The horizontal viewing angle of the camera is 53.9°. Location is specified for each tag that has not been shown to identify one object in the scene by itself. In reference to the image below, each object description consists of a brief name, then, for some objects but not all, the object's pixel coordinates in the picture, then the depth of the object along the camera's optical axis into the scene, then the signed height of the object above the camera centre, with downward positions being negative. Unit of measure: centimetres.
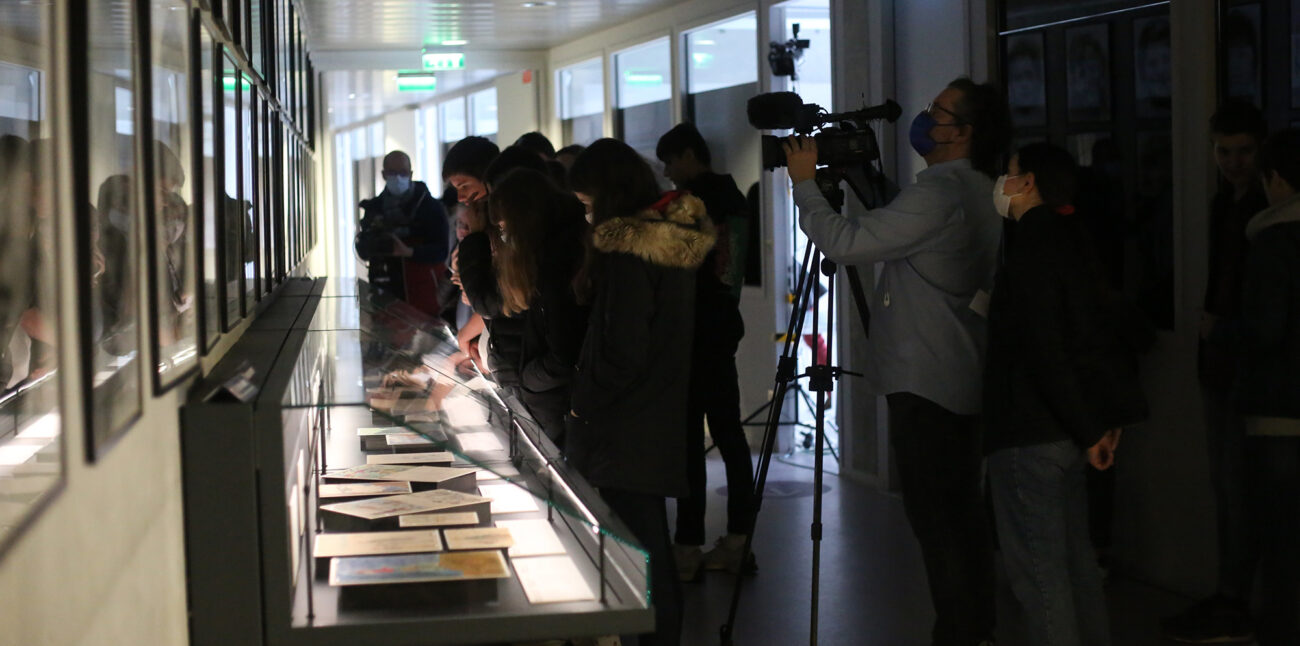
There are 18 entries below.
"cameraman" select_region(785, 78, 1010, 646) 328 -5
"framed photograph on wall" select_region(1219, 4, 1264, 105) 409 +76
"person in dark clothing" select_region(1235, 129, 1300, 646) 331 -25
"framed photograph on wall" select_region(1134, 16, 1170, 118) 446 +78
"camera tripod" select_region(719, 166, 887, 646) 354 -21
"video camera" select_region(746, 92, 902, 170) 350 +48
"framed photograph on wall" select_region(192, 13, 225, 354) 198 +22
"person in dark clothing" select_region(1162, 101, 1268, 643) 383 -25
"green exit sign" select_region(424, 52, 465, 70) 1168 +223
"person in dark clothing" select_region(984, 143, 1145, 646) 296 -24
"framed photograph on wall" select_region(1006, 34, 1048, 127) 508 +85
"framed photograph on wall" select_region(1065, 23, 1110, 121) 476 +82
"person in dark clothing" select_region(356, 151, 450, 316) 834 +39
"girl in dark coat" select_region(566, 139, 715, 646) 297 -11
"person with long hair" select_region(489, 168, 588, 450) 322 +7
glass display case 167 -34
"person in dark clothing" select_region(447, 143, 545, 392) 365 +6
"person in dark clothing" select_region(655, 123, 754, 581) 452 -16
